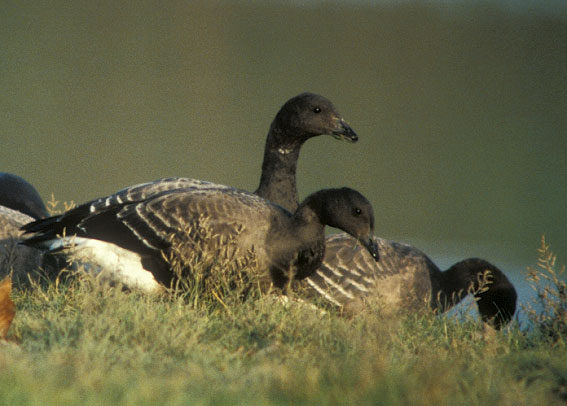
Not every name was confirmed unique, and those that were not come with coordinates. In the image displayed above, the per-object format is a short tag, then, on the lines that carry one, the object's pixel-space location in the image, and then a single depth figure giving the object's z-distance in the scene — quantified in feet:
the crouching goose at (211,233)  46.29
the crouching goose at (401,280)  53.52
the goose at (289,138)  59.41
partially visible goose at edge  55.01
